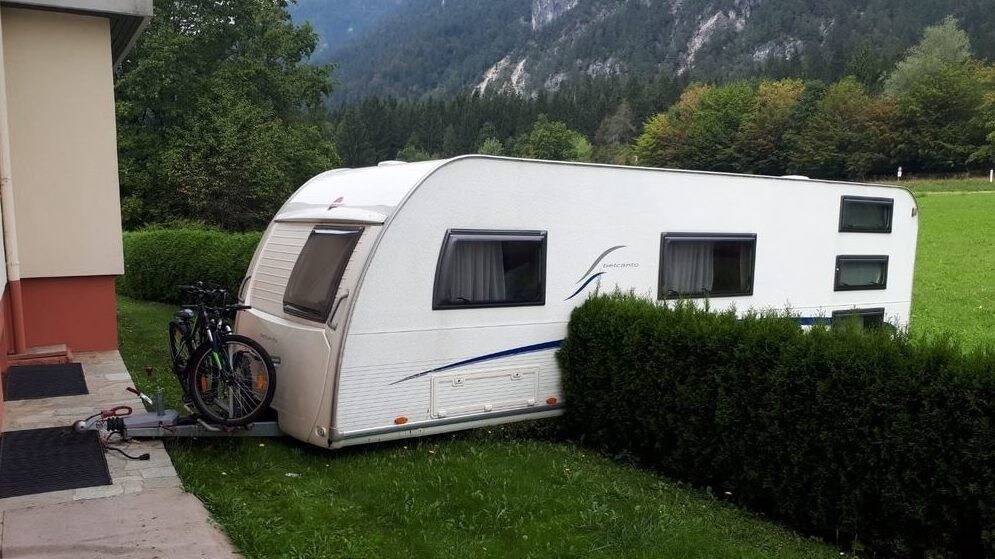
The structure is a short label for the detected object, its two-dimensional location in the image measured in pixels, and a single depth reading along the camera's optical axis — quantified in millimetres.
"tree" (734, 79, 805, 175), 71125
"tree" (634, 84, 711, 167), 80125
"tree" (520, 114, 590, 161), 87875
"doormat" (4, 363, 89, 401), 6887
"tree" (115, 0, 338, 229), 24094
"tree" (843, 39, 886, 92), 78438
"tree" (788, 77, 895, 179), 61062
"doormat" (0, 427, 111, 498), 4750
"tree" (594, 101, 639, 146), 93500
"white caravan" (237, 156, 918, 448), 5711
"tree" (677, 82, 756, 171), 75438
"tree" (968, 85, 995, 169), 52375
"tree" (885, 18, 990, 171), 56531
